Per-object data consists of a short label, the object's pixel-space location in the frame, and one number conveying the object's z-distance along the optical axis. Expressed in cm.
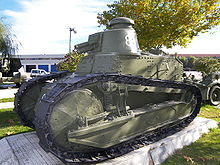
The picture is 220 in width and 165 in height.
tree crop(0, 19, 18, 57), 2015
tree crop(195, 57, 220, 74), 2467
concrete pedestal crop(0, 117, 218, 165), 423
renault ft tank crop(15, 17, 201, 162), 368
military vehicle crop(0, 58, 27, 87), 1908
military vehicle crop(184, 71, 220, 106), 1062
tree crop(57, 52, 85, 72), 1044
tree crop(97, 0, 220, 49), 1134
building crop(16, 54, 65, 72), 4709
